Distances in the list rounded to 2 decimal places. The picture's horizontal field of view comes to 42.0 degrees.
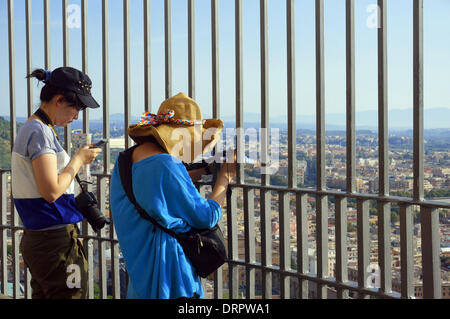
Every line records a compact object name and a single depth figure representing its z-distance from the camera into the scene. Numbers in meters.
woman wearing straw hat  3.08
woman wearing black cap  3.49
